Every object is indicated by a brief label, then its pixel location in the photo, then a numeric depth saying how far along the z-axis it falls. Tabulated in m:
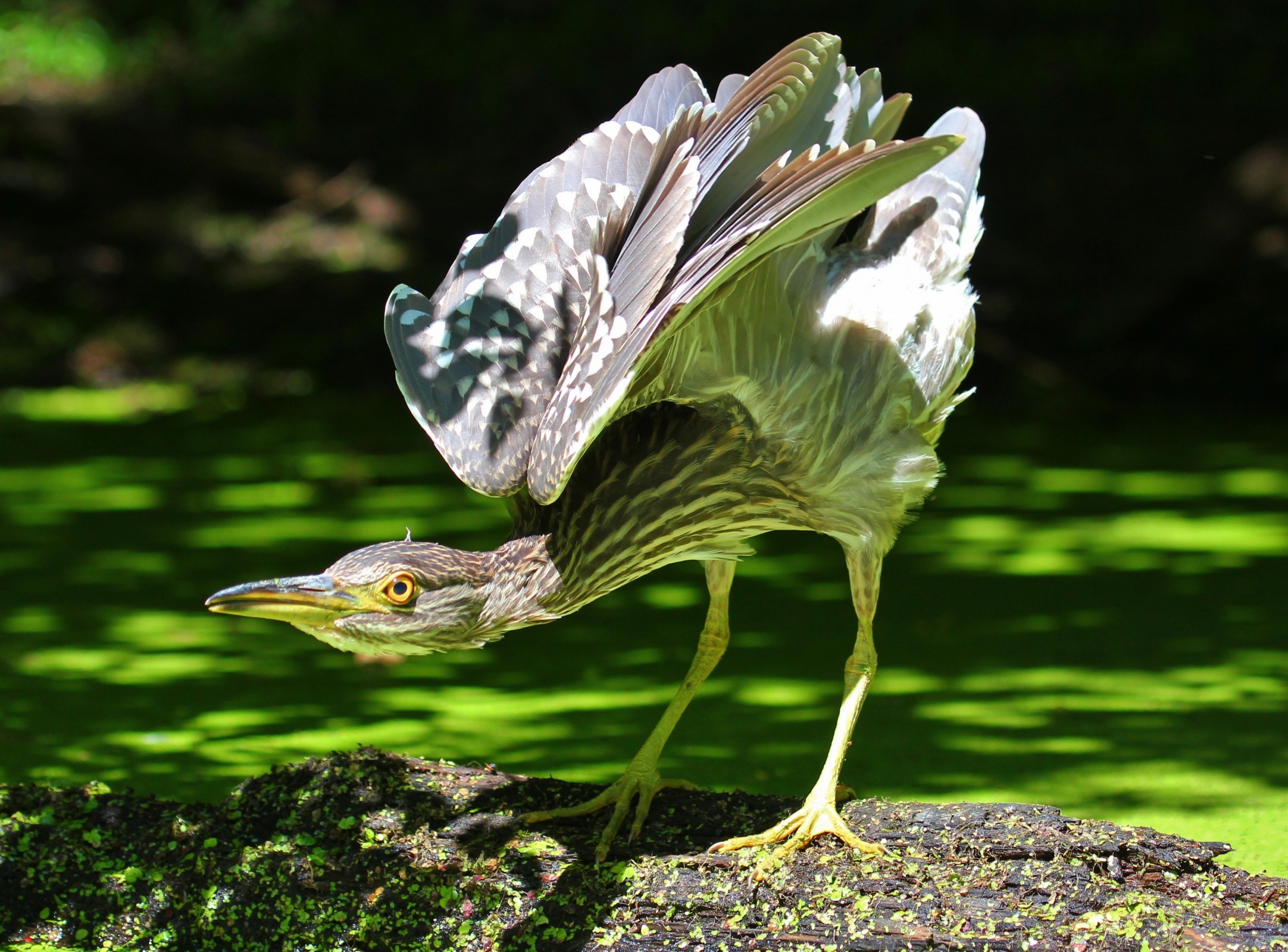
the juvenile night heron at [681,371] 4.66
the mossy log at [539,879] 4.87
